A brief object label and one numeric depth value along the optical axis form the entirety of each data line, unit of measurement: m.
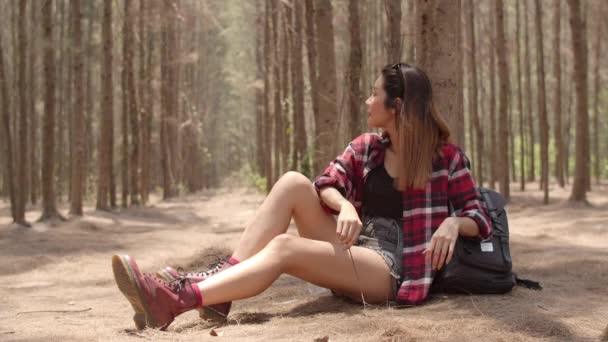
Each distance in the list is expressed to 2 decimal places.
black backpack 3.27
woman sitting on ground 3.08
